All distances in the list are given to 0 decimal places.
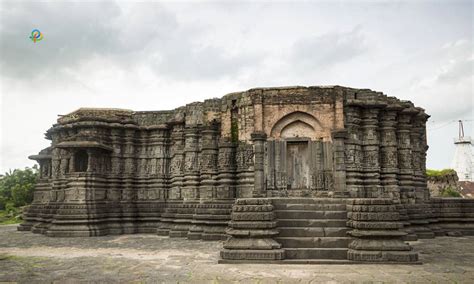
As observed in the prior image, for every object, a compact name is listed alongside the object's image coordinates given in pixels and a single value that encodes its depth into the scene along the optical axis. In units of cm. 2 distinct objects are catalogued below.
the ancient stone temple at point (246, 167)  1402
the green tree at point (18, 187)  3319
